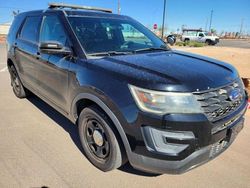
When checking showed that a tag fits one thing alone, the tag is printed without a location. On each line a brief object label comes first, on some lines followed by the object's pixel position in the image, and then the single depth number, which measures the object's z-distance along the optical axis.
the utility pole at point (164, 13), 19.47
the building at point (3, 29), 41.35
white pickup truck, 28.14
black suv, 1.68
